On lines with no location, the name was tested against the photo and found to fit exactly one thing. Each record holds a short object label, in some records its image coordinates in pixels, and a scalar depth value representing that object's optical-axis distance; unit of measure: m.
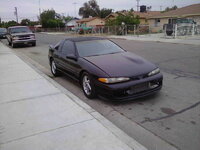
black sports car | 4.23
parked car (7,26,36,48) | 17.00
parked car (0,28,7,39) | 30.17
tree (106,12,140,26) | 32.09
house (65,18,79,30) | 69.50
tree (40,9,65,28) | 68.82
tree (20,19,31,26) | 90.93
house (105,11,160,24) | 44.33
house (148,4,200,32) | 28.47
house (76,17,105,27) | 54.11
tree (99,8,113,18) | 82.44
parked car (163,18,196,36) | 22.58
